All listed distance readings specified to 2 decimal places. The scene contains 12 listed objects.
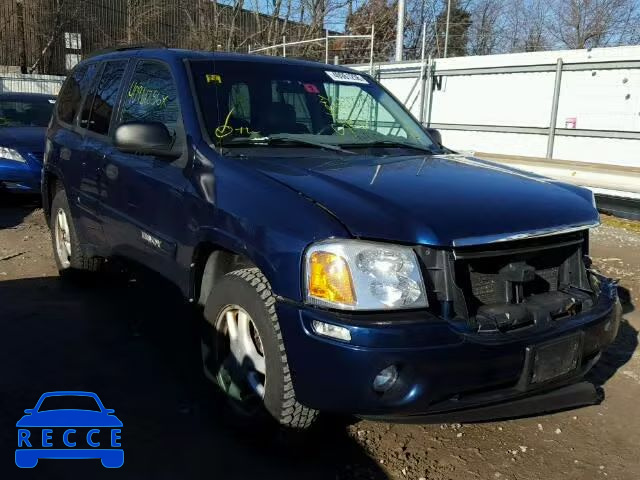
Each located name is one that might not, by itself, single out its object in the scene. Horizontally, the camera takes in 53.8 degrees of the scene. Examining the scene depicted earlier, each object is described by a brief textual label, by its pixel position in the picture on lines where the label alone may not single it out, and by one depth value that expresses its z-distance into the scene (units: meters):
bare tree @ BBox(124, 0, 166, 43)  31.56
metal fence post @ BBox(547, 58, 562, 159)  10.98
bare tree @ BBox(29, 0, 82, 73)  30.84
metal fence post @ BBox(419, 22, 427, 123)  13.22
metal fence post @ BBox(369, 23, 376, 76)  13.53
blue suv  2.54
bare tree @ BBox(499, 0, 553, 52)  28.34
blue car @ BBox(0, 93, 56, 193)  8.80
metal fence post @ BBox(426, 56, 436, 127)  13.17
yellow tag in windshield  3.73
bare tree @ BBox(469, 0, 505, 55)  28.66
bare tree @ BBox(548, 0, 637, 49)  27.05
